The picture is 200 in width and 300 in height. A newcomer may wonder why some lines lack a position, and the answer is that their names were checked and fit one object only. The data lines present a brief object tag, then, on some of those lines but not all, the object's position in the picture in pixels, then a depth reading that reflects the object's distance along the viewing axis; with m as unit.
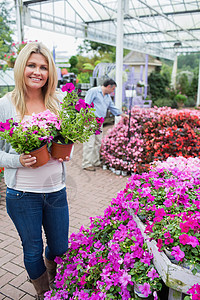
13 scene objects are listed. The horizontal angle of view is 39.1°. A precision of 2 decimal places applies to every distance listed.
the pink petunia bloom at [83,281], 1.79
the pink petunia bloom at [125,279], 1.60
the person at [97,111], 5.05
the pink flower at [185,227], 1.57
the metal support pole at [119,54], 6.59
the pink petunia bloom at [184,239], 1.50
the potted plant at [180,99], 17.14
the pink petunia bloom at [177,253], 1.46
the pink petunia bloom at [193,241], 1.49
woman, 1.71
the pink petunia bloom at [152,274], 1.59
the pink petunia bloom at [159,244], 1.56
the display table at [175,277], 1.46
